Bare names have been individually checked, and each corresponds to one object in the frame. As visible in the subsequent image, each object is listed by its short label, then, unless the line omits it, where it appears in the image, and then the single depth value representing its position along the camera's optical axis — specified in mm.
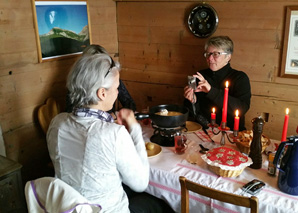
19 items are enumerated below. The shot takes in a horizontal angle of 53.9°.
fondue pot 1768
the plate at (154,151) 1706
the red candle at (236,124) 1615
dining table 1292
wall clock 2562
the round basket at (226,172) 1432
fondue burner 1836
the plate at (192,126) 2068
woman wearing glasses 2195
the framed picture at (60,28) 2316
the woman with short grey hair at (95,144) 1244
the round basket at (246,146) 1638
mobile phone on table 1349
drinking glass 1729
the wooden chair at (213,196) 1129
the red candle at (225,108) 1657
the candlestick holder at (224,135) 1679
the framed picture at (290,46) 2229
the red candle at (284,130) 1448
